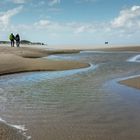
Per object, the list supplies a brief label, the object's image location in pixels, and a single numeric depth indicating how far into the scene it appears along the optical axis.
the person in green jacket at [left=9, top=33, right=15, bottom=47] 21.21
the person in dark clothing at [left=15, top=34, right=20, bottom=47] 21.43
